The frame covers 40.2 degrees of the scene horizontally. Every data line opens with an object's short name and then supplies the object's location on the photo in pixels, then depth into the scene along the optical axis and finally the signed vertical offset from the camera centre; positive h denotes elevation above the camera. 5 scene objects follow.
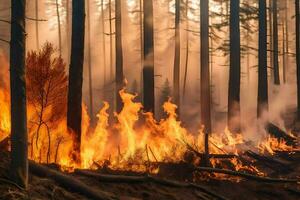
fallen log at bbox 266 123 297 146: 16.31 -1.53
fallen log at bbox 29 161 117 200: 7.89 -1.62
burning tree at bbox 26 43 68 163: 10.85 +0.34
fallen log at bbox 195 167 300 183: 10.38 -2.00
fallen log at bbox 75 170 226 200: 8.99 -1.80
